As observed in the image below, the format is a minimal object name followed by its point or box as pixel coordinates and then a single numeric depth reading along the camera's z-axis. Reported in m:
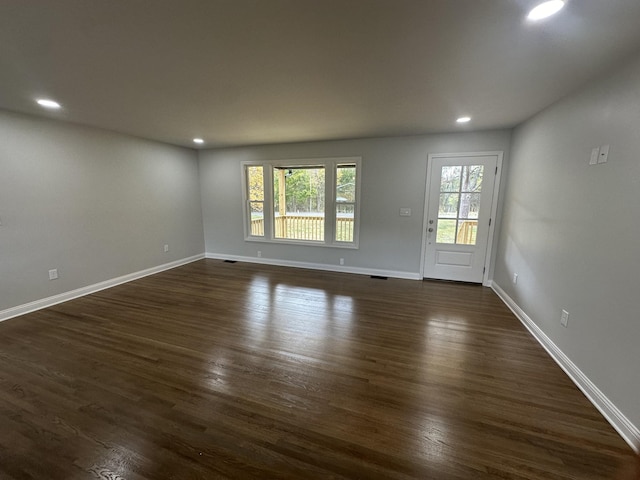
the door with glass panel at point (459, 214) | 3.97
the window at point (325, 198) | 4.70
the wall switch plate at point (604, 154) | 1.89
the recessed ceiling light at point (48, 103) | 2.63
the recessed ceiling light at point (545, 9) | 1.27
